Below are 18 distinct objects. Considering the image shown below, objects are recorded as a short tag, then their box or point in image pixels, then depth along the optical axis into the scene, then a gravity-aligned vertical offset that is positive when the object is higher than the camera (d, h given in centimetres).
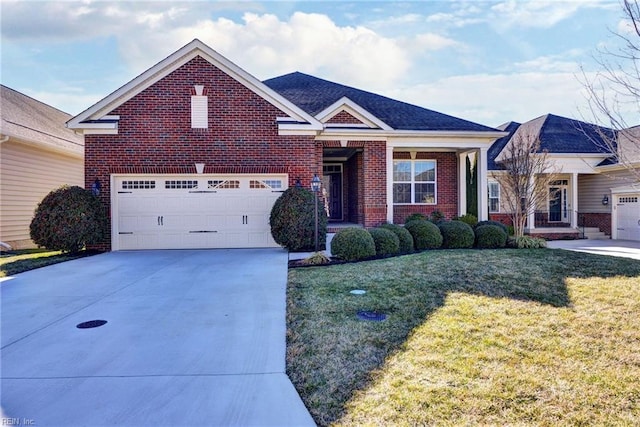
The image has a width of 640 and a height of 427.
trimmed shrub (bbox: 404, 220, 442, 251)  1158 -84
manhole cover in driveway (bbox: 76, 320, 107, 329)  504 -147
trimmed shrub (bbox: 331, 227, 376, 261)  982 -93
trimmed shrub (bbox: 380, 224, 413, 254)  1109 -91
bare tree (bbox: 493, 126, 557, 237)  1344 +101
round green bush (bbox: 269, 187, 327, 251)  1078 -34
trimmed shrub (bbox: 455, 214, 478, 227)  1429 -44
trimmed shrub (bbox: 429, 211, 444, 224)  1483 -37
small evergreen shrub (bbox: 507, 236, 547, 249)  1194 -111
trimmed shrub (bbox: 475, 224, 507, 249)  1209 -96
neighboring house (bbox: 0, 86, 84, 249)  1298 +186
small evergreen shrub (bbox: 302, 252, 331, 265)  936 -123
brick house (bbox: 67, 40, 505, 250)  1166 +174
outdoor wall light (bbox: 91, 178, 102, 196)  1144 +70
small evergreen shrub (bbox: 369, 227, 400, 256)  1048 -93
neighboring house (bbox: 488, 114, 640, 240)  1714 +68
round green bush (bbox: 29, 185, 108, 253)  1050 -27
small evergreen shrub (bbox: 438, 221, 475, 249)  1177 -88
